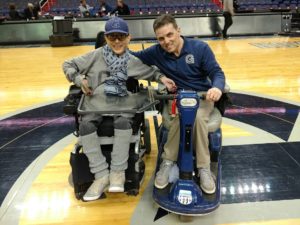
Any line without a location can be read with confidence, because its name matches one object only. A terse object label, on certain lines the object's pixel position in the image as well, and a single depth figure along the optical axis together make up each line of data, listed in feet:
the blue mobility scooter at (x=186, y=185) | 5.50
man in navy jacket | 6.03
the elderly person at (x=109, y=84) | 6.51
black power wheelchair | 6.64
